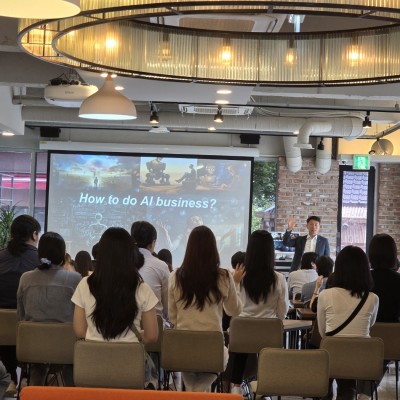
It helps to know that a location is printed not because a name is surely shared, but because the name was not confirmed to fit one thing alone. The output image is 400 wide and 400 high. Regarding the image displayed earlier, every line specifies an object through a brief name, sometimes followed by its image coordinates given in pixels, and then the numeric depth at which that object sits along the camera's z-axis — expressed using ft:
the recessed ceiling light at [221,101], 45.02
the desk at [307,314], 30.58
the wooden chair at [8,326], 25.75
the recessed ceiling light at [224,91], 40.63
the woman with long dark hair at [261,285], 26.26
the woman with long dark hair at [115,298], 19.81
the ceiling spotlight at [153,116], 54.48
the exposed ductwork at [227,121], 56.91
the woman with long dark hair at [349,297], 24.38
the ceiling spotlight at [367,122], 48.97
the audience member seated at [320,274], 34.44
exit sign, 63.87
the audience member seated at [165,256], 39.19
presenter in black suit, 50.64
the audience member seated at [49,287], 24.00
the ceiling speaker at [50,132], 67.97
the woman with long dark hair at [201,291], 23.25
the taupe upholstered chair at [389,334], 26.50
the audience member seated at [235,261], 30.54
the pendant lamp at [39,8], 10.94
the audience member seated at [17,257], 26.75
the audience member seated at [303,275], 37.71
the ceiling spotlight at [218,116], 49.84
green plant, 60.97
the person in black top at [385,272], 26.64
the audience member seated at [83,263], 35.51
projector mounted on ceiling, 36.96
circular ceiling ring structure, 16.44
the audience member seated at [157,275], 26.68
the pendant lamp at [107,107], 27.89
